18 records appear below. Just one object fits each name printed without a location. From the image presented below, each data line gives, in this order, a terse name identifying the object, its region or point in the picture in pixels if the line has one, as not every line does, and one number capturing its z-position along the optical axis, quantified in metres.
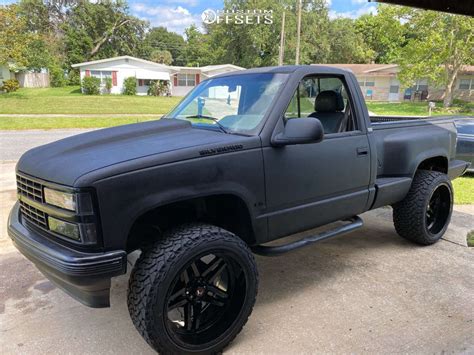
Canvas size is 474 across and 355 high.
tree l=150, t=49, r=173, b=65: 67.20
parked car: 8.59
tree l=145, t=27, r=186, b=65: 84.94
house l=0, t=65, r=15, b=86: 38.69
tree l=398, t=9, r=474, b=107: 26.23
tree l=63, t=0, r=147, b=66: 57.09
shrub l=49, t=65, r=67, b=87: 49.47
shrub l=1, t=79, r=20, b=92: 34.84
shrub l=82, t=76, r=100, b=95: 38.31
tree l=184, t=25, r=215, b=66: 61.00
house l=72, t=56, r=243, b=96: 40.12
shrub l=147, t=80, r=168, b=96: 41.60
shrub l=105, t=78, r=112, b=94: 39.91
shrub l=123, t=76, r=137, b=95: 39.88
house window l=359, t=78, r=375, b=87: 44.59
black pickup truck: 2.47
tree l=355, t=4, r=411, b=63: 27.77
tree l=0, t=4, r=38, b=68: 24.10
